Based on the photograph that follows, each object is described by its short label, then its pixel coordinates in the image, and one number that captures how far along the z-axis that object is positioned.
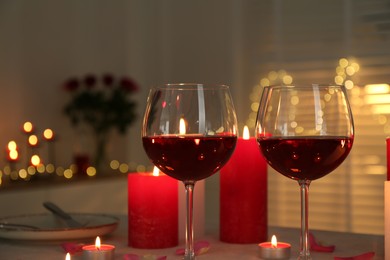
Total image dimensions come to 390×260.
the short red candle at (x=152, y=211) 1.25
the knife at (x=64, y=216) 1.35
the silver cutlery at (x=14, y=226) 1.32
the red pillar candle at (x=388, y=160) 1.16
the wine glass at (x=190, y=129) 1.08
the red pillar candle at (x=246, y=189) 1.30
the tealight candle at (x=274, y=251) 1.15
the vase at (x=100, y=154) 3.63
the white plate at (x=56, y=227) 1.24
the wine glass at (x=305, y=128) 1.07
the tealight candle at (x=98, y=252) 1.12
